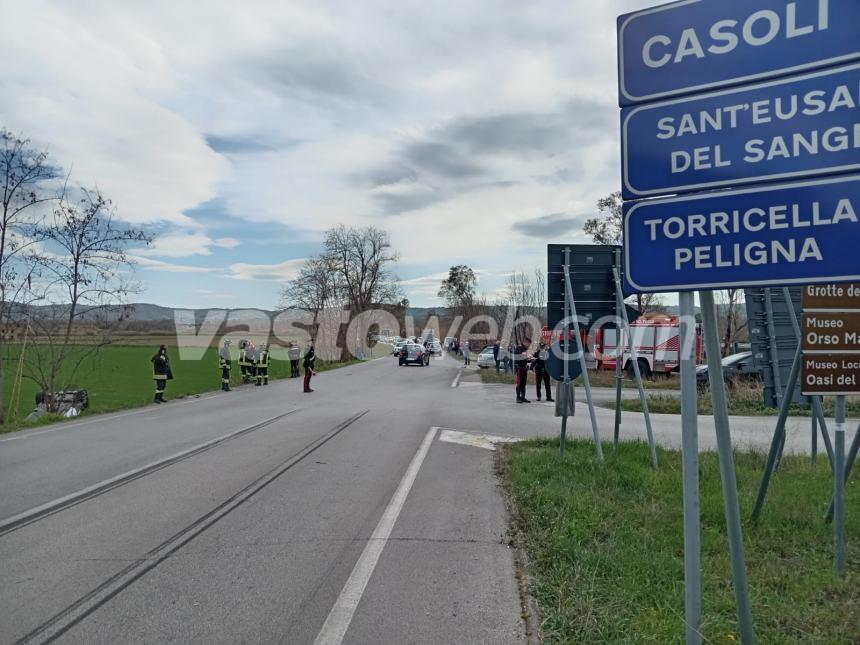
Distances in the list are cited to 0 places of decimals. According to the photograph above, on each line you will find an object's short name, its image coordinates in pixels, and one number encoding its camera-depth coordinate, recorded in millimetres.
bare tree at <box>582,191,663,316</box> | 35594
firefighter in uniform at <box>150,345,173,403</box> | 18578
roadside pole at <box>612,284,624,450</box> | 8594
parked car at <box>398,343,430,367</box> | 44250
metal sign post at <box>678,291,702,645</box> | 2742
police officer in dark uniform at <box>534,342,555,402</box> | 19344
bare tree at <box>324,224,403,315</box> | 68062
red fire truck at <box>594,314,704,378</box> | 28766
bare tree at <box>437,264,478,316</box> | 79250
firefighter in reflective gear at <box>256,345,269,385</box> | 26297
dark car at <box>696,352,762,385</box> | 21734
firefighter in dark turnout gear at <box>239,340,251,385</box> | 26656
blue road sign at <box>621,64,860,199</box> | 2496
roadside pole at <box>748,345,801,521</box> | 5258
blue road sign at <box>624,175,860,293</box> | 2439
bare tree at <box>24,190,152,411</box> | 16125
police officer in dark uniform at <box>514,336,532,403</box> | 17733
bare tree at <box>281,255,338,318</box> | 54062
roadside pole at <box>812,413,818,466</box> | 7357
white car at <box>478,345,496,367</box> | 39391
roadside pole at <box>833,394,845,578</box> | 4301
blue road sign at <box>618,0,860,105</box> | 2553
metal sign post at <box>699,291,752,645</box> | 2711
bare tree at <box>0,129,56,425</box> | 14516
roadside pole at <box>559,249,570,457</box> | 8438
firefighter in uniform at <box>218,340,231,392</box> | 23406
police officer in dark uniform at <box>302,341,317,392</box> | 21516
